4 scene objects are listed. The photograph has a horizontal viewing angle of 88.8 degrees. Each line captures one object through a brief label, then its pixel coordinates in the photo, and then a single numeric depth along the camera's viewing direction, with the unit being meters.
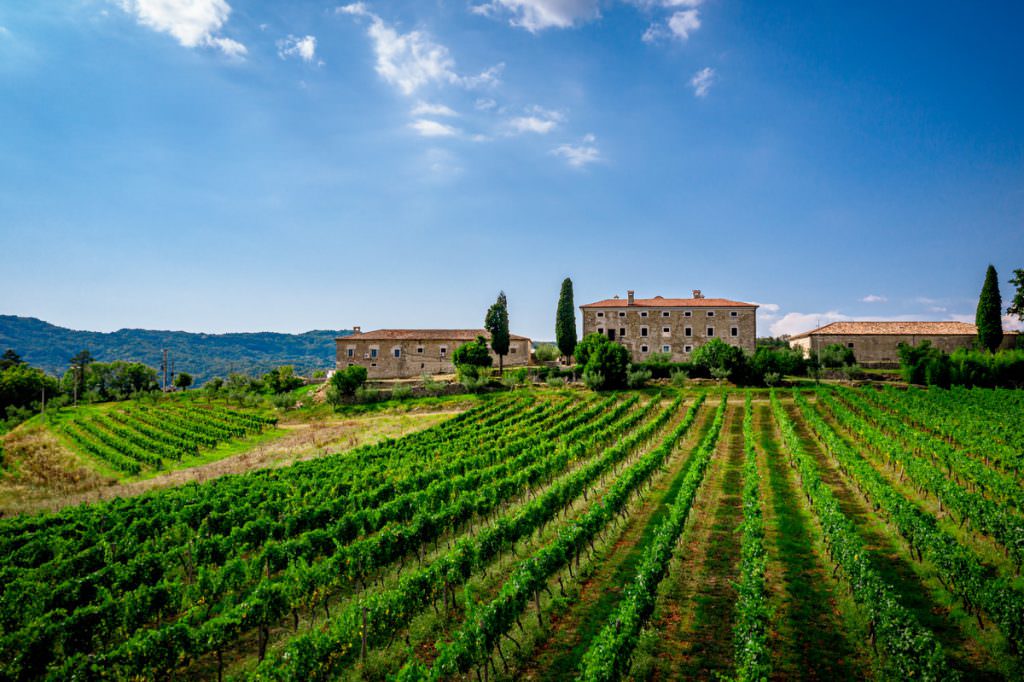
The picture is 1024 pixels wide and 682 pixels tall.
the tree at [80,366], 73.62
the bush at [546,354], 65.75
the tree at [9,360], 86.50
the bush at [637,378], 47.78
